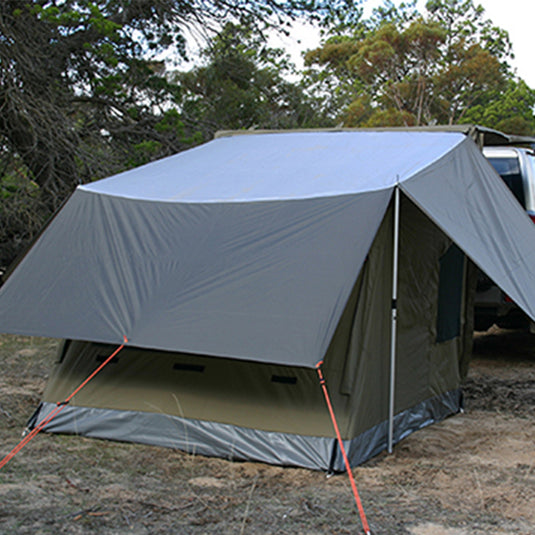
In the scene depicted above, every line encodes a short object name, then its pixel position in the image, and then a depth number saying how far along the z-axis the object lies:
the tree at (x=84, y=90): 9.86
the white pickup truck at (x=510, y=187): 7.72
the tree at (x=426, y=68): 30.44
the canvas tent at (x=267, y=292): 4.52
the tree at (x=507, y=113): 33.06
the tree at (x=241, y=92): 12.34
